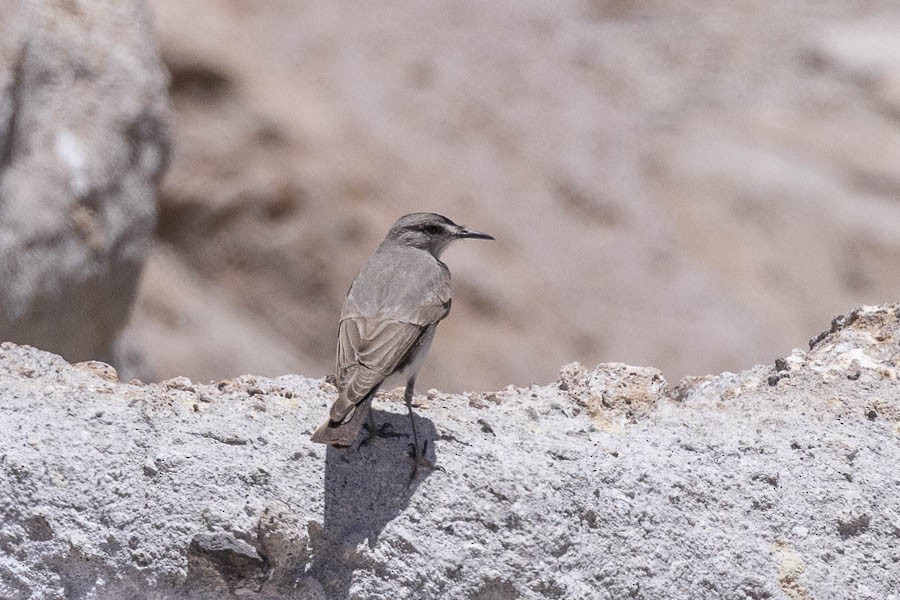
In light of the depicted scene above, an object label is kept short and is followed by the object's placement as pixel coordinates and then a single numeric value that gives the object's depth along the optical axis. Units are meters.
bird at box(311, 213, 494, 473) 8.78
